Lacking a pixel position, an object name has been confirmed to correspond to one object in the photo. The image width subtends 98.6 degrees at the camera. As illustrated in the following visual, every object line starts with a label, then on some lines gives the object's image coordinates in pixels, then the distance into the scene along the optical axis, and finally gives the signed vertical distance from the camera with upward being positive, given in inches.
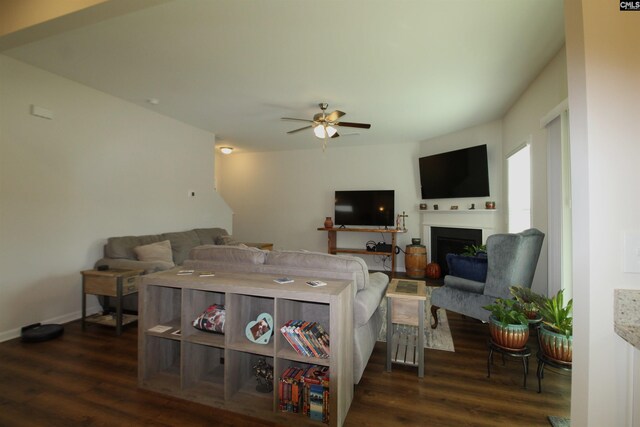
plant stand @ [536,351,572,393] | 63.6 -36.5
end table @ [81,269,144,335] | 112.3 -29.5
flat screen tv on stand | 227.5 +5.1
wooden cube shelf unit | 63.5 -32.2
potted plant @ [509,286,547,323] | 76.9 -25.9
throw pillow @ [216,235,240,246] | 195.8 -18.4
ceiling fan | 133.6 +45.8
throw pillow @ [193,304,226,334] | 73.4 -28.4
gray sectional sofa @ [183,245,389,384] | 74.4 -15.7
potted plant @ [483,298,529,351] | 75.2 -31.8
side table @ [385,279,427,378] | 83.6 -31.3
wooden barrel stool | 205.0 -35.9
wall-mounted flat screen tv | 177.2 +26.9
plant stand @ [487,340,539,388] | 75.2 -38.8
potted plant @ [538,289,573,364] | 64.4 -29.2
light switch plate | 34.1 -5.2
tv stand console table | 211.9 -22.9
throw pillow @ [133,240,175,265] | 137.3 -18.5
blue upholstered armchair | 91.9 -20.4
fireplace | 189.6 -20.4
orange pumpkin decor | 203.9 -43.2
